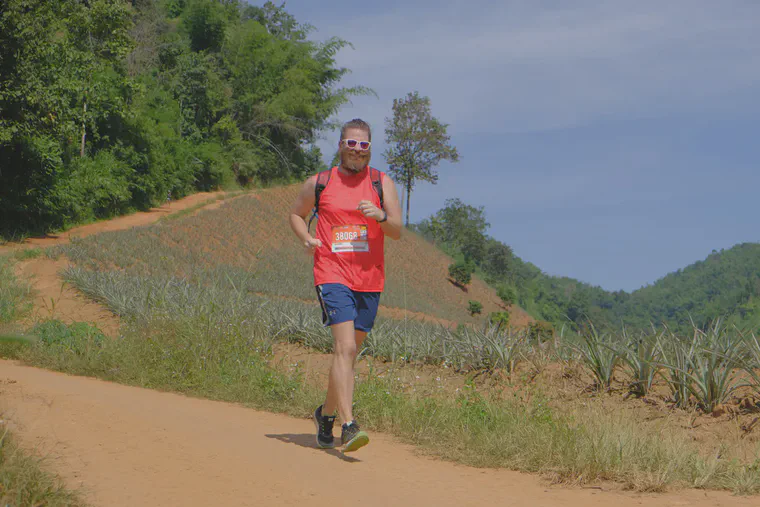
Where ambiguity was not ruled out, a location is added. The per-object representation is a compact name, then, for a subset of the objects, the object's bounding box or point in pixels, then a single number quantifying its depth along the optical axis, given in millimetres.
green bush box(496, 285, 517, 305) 44312
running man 4613
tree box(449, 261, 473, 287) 42500
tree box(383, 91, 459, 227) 49656
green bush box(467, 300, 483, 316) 38188
